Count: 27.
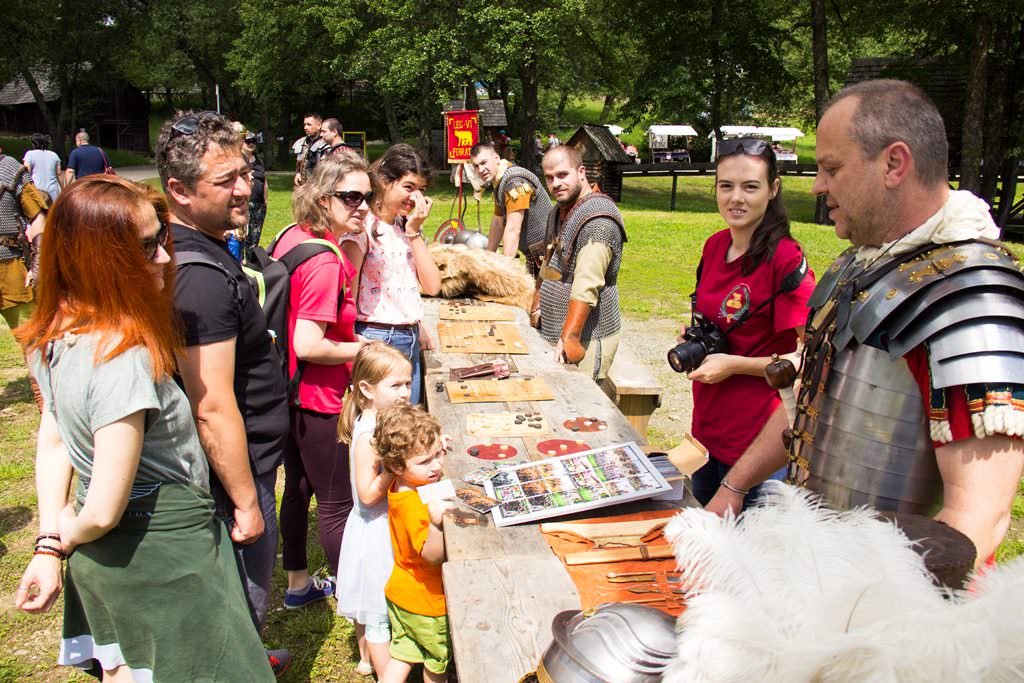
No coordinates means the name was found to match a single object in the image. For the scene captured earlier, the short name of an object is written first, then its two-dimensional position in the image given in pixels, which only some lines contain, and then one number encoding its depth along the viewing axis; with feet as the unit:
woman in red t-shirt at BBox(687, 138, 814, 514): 8.77
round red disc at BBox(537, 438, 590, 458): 9.48
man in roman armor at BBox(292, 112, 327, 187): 35.22
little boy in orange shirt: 8.34
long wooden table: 5.81
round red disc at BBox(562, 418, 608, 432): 10.34
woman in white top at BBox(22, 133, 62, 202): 29.89
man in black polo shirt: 6.61
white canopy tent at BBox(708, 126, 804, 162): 120.37
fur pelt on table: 19.08
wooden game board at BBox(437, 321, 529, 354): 14.37
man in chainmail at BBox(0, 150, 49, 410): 17.15
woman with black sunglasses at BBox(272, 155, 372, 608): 9.42
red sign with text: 35.37
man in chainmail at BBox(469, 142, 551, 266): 18.15
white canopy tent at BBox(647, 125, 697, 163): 112.68
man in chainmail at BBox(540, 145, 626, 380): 12.06
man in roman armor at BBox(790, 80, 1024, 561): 4.54
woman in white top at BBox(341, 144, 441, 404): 12.00
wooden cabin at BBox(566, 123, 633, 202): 58.29
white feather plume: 3.02
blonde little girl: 9.15
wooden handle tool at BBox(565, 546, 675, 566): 6.98
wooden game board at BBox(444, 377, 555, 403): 11.51
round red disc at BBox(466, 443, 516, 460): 9.37
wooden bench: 14.80
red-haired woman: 5.74
